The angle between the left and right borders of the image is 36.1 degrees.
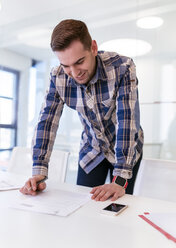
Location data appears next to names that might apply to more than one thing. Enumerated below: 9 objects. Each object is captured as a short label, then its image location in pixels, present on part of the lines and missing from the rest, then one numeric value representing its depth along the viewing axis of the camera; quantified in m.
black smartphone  0.89
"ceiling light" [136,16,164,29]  2.84
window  4.09
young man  1.11
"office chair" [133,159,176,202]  1.35
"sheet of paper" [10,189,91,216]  0.91
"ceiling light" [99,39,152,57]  2.94
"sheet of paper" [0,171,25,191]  1.28
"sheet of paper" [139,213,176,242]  0.73
